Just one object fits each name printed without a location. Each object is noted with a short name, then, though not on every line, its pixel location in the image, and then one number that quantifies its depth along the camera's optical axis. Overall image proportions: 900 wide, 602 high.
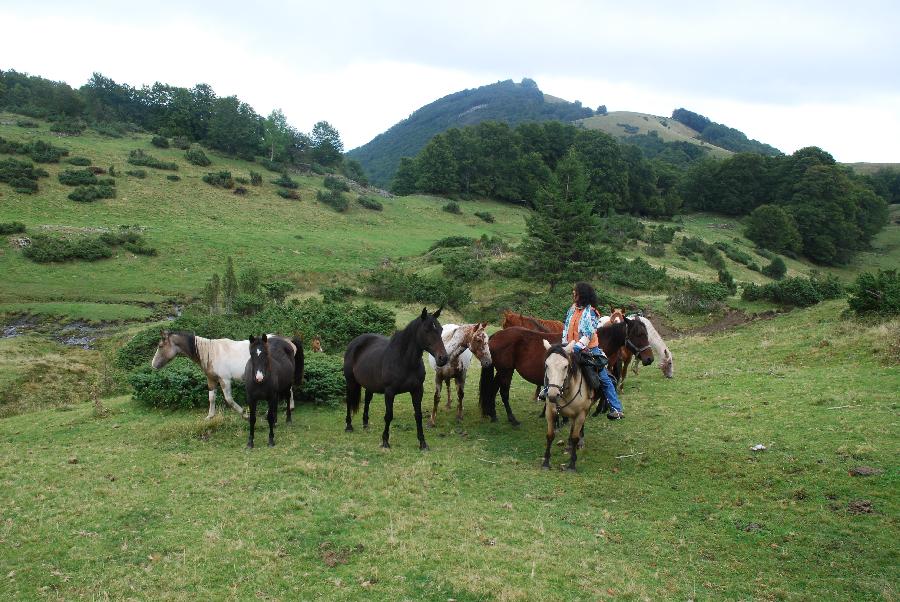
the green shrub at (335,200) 58.25
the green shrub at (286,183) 60.56
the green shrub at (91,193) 43.49
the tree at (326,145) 84.25
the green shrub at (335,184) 64.75
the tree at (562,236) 33.25
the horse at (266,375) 9.78
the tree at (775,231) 61.62
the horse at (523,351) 10.24
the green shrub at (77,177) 45.70
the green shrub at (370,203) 61.03
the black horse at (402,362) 9.48
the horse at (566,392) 8.35
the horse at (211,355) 11.07
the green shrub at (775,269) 47.59
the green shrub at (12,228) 33.69
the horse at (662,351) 12.27
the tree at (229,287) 24.19
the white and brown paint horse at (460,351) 11.12
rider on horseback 9.11
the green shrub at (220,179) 54.78
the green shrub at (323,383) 12.95
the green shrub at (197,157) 60.09
